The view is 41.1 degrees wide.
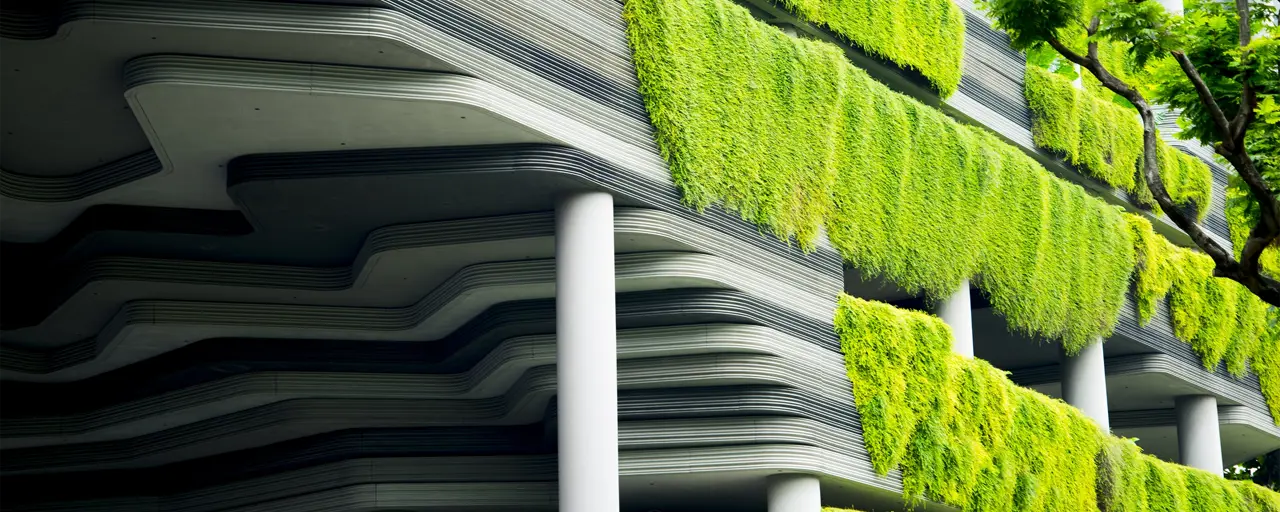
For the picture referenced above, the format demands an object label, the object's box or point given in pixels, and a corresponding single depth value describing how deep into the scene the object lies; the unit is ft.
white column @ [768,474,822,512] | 69.36
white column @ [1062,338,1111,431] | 95.09
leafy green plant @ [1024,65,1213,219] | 97.09
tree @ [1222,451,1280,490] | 149.38
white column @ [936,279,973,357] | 83.82
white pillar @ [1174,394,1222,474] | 105.50
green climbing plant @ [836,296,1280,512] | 72.49
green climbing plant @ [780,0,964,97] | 80.43
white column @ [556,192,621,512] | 60.54
